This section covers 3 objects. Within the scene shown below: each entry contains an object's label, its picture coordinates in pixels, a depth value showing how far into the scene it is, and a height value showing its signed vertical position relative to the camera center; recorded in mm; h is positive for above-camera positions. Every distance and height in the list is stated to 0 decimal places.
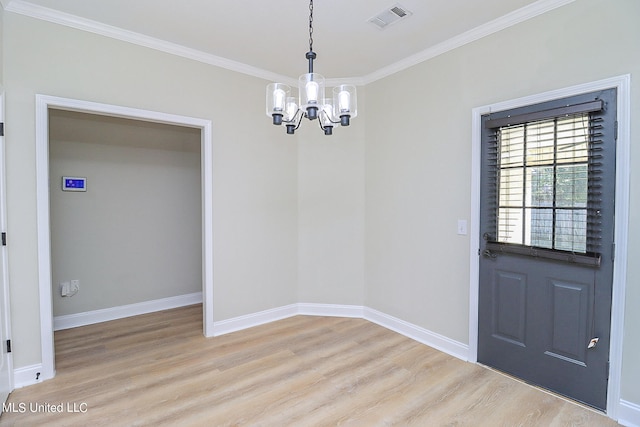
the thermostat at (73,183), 3493 +203
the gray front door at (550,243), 2090 -293
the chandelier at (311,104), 1740 +581
